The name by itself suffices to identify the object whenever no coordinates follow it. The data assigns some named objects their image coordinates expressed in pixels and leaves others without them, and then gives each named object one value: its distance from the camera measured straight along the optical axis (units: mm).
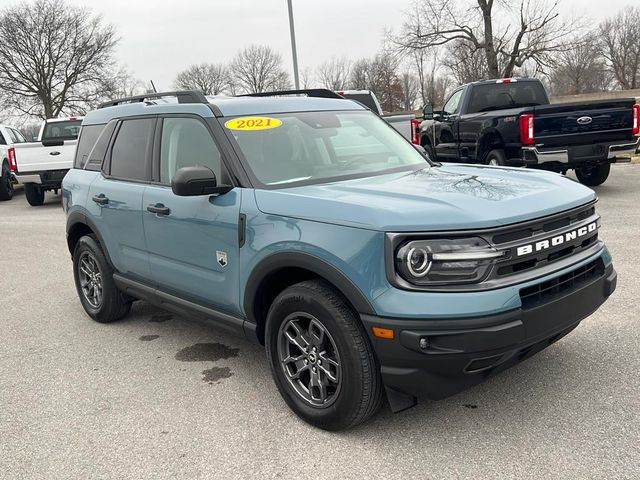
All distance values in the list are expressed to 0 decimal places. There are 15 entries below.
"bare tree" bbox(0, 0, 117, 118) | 34281
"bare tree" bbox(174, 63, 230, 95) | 66562
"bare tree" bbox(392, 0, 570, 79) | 30297
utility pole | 18525
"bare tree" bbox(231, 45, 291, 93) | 65000
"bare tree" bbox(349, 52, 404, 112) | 60531
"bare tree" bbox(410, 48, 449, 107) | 55706
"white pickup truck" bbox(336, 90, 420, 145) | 11820
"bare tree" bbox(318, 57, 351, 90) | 61722
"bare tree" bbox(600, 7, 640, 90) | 69500
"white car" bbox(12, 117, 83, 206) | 13195
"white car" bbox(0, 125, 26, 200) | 15845
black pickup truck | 9008
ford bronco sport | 2703
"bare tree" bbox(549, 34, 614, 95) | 66625
